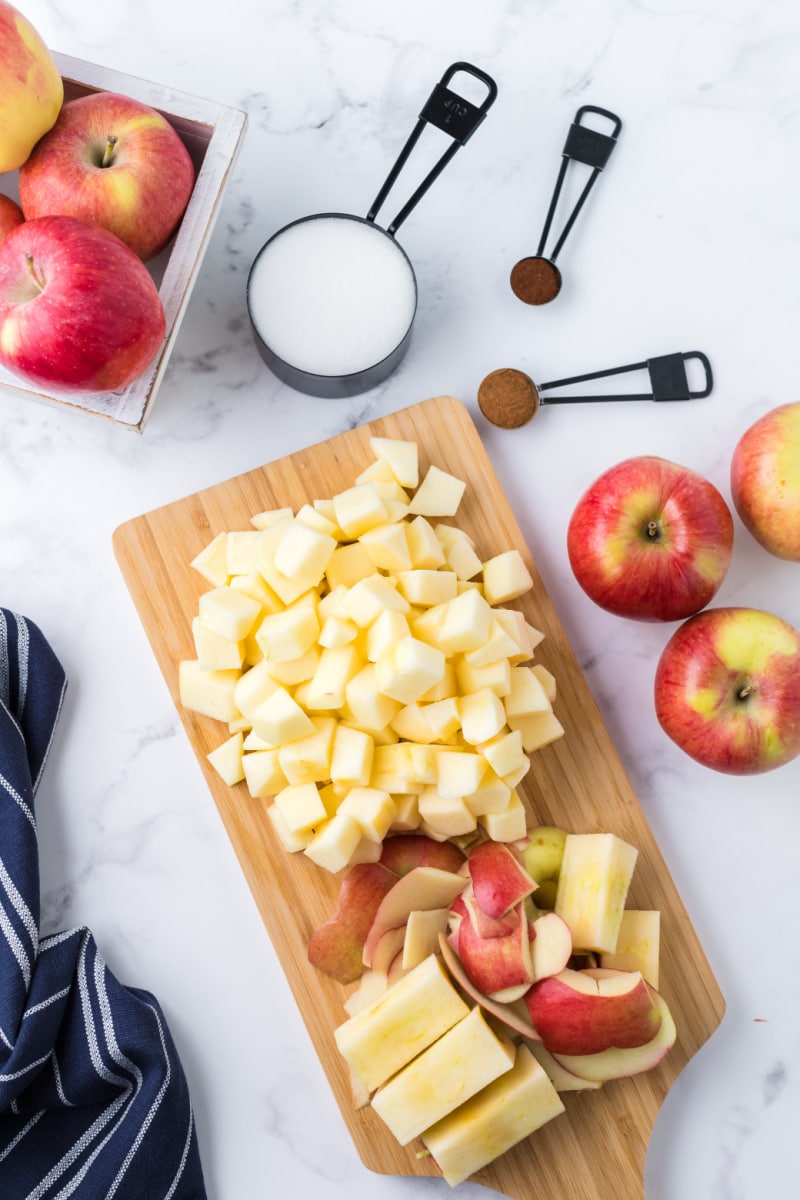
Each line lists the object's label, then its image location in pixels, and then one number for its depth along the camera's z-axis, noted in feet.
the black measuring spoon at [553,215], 3.44
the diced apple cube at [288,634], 3.22
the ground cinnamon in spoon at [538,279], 3.44
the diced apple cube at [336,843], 3.19
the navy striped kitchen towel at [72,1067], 3.25
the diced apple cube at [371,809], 3.20
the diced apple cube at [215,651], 3.27
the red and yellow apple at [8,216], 3.14
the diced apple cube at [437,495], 3.35
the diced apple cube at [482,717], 3.18
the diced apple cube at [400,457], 3.34
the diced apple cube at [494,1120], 3.15
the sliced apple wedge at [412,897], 3.20
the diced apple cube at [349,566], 3.27
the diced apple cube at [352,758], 3.21
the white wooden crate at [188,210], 3.17
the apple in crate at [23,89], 3.00
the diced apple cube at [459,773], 3.18
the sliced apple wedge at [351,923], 3.24
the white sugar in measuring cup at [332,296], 3.31
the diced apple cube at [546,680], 3.30
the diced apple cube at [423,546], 3.27
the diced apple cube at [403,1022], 3.15
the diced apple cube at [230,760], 3.30
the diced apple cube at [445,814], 3.21
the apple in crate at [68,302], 3.01
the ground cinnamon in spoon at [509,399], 3.40
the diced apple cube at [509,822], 3.24
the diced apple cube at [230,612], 3.25
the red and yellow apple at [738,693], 3.21
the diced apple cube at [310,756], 3.23
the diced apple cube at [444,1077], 3.13
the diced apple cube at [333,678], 3.22
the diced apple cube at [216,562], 3.34
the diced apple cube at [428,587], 3.23
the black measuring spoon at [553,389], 3.40
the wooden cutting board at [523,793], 3.26
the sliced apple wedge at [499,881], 3.16
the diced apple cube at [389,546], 3.24
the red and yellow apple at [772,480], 3.27
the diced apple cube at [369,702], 3.20
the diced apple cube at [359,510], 3.25
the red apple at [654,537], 3.23
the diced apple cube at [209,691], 3.30
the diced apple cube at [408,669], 3.16
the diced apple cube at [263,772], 3.25
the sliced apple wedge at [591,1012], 3.12
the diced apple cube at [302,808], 3.23
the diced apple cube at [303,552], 3.21
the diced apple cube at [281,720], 3.20
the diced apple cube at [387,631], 3.19
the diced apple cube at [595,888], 3.19
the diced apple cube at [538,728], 3.27
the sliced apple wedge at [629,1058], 3.18
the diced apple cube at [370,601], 3.20
